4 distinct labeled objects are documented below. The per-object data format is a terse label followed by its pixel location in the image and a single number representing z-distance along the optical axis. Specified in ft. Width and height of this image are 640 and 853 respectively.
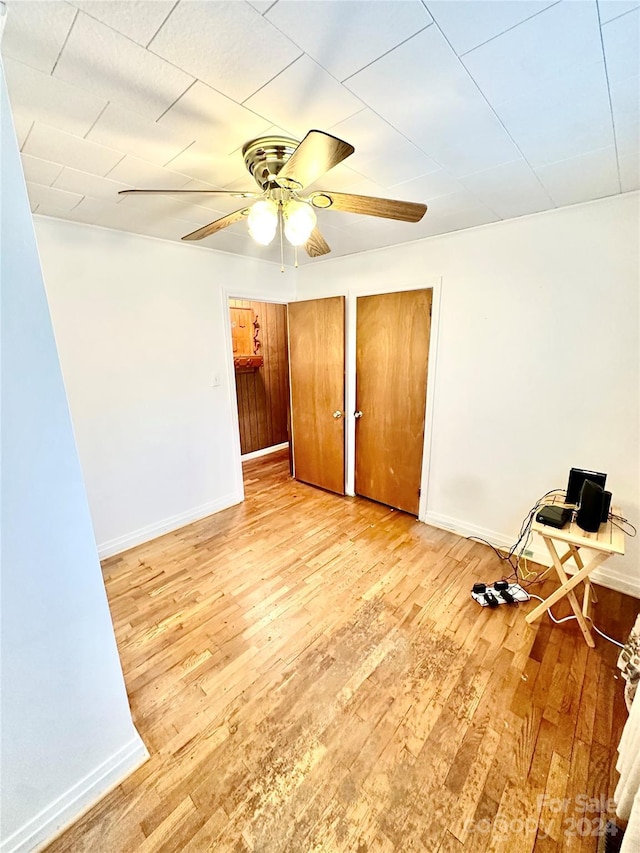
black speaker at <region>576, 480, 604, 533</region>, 5.54
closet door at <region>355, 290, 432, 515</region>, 9.16
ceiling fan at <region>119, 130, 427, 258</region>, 4.32
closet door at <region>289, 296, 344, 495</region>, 10.61
